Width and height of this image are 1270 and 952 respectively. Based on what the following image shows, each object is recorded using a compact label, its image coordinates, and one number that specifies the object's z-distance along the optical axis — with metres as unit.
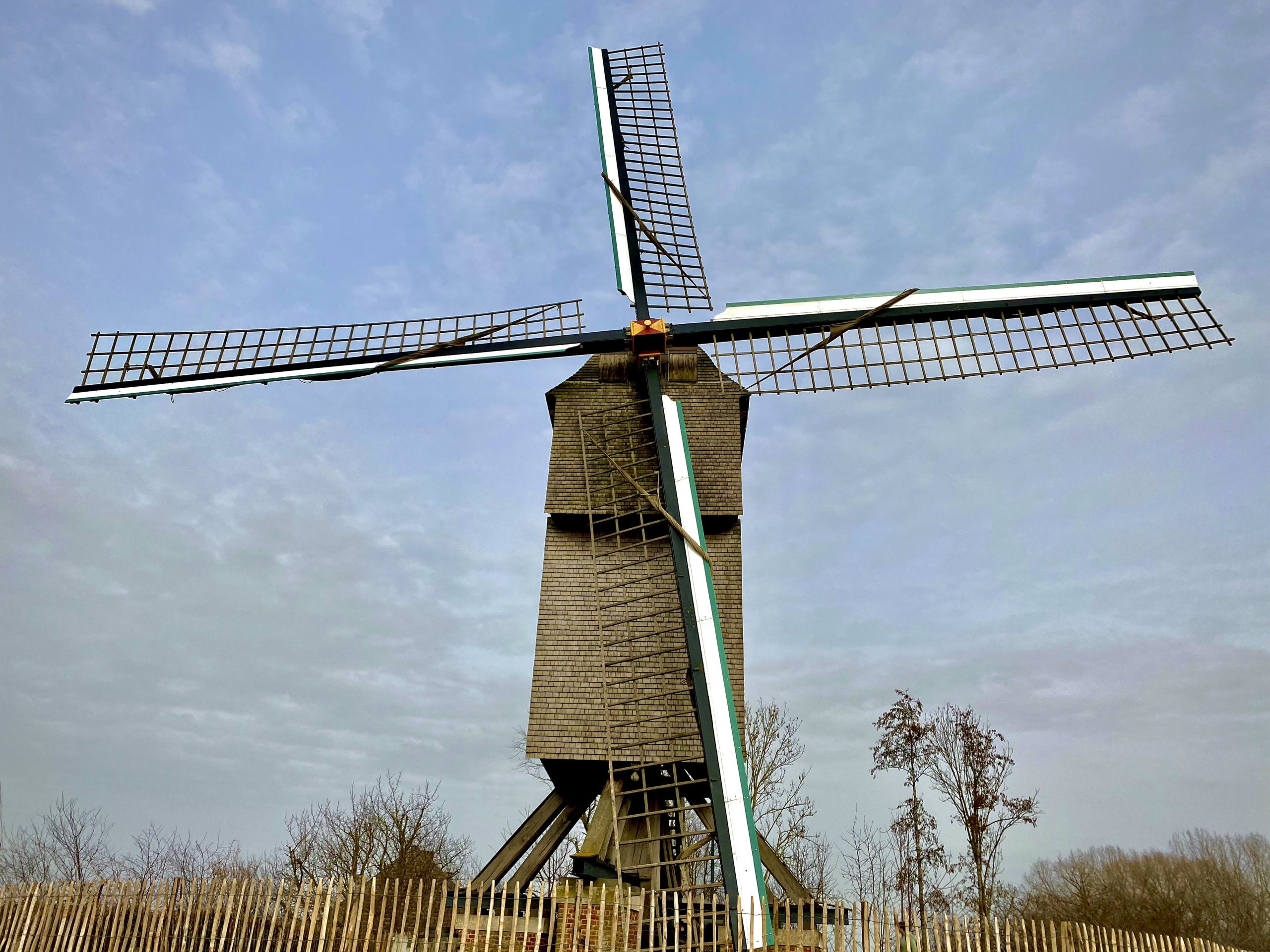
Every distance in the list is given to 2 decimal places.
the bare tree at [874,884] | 27.30
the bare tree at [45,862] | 25.75
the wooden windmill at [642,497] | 12.76
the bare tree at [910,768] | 22.58
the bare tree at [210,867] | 22.07
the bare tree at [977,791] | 21.67
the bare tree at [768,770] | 24.56
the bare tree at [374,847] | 22.52
